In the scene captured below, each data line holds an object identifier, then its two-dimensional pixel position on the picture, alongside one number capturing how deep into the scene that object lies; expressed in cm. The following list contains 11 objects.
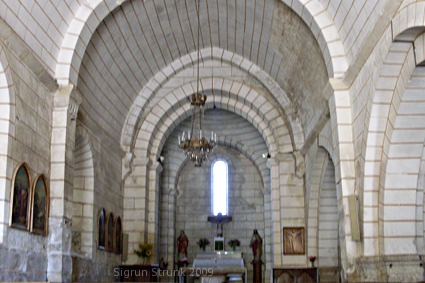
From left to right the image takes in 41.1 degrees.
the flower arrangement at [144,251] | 1247
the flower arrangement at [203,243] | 1553
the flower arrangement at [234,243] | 1536
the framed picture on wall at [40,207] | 763
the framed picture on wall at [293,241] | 1263
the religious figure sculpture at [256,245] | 1433
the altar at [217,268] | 1089
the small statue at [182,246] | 1480
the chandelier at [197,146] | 985
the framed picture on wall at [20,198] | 701
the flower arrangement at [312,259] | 1191
